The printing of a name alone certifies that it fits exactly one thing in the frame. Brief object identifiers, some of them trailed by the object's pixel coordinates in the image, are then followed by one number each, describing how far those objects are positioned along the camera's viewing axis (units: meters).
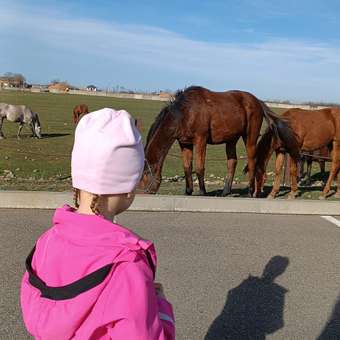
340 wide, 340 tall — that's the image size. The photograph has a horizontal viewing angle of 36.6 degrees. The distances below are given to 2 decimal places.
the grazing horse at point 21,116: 24.11
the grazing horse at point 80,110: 12.44
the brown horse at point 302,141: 9.45
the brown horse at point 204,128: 8.34
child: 1.64
